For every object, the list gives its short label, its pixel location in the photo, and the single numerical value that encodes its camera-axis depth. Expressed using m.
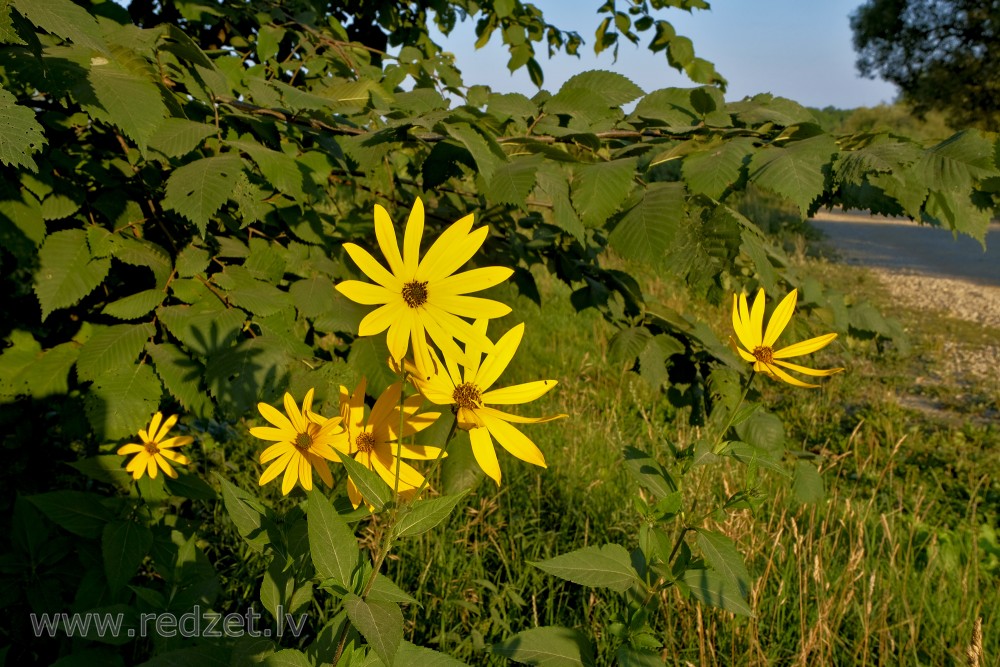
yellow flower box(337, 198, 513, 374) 0.79
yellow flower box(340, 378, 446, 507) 0.94
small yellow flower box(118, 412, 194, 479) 1.56
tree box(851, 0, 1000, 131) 19.75
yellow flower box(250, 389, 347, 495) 0.97
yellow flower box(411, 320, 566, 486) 0.83
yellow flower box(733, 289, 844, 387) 1.03
